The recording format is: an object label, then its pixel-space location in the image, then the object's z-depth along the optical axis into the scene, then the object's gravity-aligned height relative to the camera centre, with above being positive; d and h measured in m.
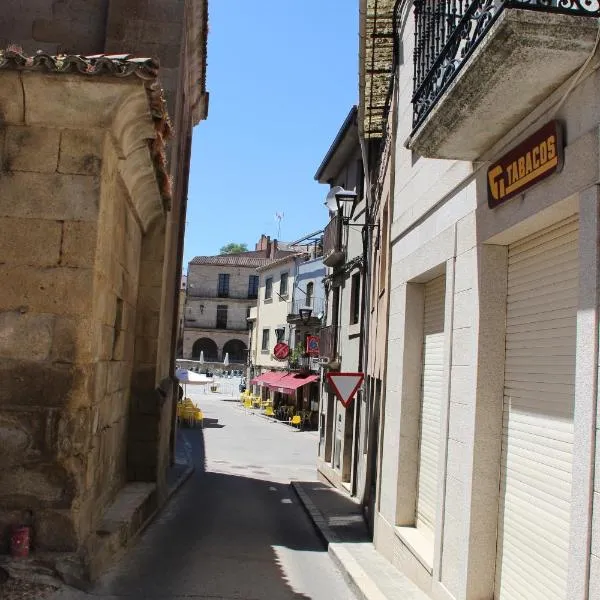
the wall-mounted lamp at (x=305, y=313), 33.34 +2.05
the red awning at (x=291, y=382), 34.59 -1.14
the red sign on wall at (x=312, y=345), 32.41 +0.59
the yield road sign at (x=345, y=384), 12.63 -0.40
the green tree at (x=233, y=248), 103.06 +14.68
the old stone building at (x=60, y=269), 5.84 +0.61
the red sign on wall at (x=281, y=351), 41.09 +0.33
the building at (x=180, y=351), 66.25 +0.03
